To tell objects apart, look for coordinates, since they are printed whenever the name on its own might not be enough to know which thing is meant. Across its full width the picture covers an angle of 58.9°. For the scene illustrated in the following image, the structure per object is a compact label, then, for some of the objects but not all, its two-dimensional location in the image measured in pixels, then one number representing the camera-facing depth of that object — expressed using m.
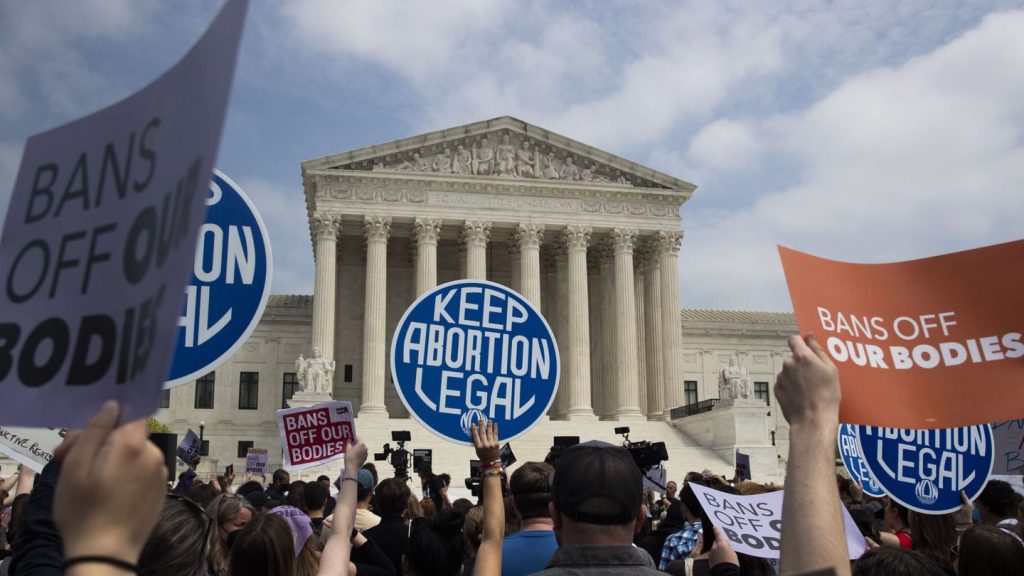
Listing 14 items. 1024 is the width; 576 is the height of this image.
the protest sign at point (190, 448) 17.14
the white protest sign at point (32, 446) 7.20
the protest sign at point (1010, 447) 10.72
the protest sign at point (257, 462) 21.75
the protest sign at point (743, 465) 18.53
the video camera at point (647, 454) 8.90
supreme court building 45.59
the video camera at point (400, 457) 15.85
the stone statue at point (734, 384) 41.00
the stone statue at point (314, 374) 40.91
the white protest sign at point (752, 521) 5.23
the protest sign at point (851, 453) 9.02
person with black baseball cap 3.03
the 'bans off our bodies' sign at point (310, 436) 10.38
